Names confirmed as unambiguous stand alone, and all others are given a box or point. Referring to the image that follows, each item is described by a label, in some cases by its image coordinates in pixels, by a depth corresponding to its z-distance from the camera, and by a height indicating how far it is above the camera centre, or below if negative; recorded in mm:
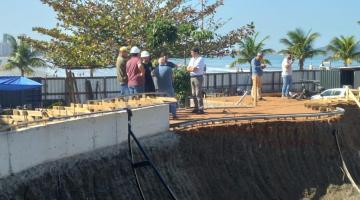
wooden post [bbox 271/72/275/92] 35750 -142
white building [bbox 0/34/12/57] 132800 +6200
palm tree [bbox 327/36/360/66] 54281 +2268
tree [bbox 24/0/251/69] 25422 +1968
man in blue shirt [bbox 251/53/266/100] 21425 +209
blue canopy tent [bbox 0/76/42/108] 22516 -470
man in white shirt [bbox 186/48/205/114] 16844 +48
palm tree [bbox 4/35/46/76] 50069 +1519
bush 20172 -216
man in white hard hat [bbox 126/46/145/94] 15039 +132
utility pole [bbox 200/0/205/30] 28281 +2837
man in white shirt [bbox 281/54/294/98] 23703 +152
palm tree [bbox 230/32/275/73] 50438 +2106
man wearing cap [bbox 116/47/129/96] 15617 +243
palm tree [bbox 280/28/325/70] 50875 +2380
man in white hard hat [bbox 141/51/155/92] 15750 +100
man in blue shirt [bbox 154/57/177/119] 15984 +3
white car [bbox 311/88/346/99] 27294 -637
